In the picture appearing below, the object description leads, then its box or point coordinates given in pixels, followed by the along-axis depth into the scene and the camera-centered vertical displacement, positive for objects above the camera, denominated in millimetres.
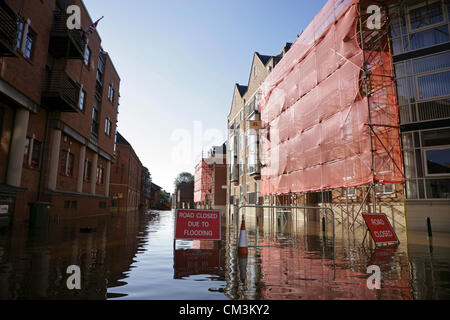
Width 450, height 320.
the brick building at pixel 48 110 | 12602 +5158
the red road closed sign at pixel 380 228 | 8552 -503
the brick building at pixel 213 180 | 46906 +5204
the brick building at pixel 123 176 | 43969 +4978
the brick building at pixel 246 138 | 29508 +8122
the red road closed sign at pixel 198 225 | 7684 -404
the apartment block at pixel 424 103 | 15078 +5808
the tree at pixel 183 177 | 143625 +15706
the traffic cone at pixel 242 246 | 6643 -805
